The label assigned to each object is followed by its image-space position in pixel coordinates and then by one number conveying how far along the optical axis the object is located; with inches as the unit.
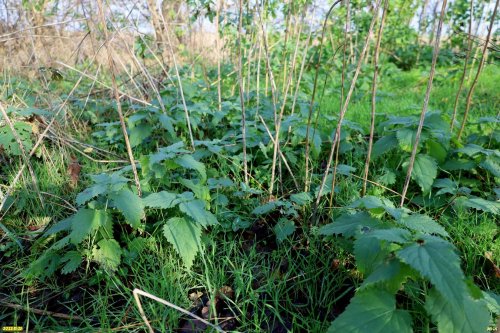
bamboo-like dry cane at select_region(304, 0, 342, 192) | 69.4
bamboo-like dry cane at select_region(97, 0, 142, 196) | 50.0
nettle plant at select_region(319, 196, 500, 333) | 35.9
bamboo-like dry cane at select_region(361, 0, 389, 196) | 50.6
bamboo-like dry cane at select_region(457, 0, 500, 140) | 57.1
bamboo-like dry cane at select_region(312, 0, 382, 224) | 51.2
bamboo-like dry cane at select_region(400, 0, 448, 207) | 47.5
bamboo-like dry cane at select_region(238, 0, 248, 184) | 65.4
